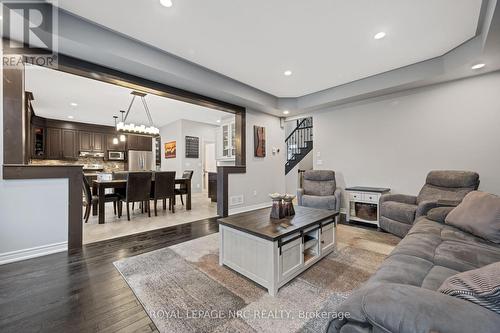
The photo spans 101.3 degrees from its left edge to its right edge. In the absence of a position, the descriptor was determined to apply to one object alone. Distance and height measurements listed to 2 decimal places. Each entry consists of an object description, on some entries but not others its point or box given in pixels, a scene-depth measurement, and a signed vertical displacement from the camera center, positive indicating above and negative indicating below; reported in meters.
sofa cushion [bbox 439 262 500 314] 0.65 -0.43
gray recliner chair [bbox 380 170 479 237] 2.90 -0.49
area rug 1.45 -1.08
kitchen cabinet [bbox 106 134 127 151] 7.70 +0.95
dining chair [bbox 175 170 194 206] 5.14 -0.51
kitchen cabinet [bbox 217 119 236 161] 6.12 +0.83
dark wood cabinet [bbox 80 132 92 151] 7.17 +1.02
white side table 3.66 -0.70
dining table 3.84 -0.36
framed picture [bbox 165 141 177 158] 7.72 +0.76
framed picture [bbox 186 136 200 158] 7.50 +0.80
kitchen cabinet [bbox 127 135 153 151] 8.05 +1.05
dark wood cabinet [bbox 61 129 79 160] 6.81 +0.86
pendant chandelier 4.64 +1.02
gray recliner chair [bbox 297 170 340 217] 4.01 -0.53
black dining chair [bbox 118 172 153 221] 4.01 -0.39
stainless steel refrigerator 7.91 +0.32
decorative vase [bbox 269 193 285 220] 2.36 -0.47
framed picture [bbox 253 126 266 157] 5.09 +0.67
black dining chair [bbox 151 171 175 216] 4.45 -0.39
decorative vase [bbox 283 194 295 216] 2.44 -0.46
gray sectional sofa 0.61 -0.54
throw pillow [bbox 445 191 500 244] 1.66 -0.46
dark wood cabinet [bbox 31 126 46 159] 6.31 +0.86
